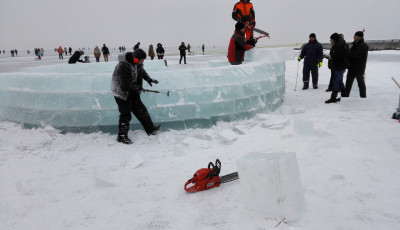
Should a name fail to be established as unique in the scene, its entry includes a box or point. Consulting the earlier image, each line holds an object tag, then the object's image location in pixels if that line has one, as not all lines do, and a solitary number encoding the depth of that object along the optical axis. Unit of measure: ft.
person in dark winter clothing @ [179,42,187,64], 60.29
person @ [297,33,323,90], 26.91
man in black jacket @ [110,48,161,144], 14.07
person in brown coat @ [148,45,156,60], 64.87
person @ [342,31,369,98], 20.72
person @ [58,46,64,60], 104.59
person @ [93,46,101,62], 71.76
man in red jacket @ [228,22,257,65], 21.62
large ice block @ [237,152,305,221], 7.34
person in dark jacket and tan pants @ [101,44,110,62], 70.38
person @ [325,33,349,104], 20.93
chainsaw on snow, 9.52
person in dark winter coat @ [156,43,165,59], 61.07
